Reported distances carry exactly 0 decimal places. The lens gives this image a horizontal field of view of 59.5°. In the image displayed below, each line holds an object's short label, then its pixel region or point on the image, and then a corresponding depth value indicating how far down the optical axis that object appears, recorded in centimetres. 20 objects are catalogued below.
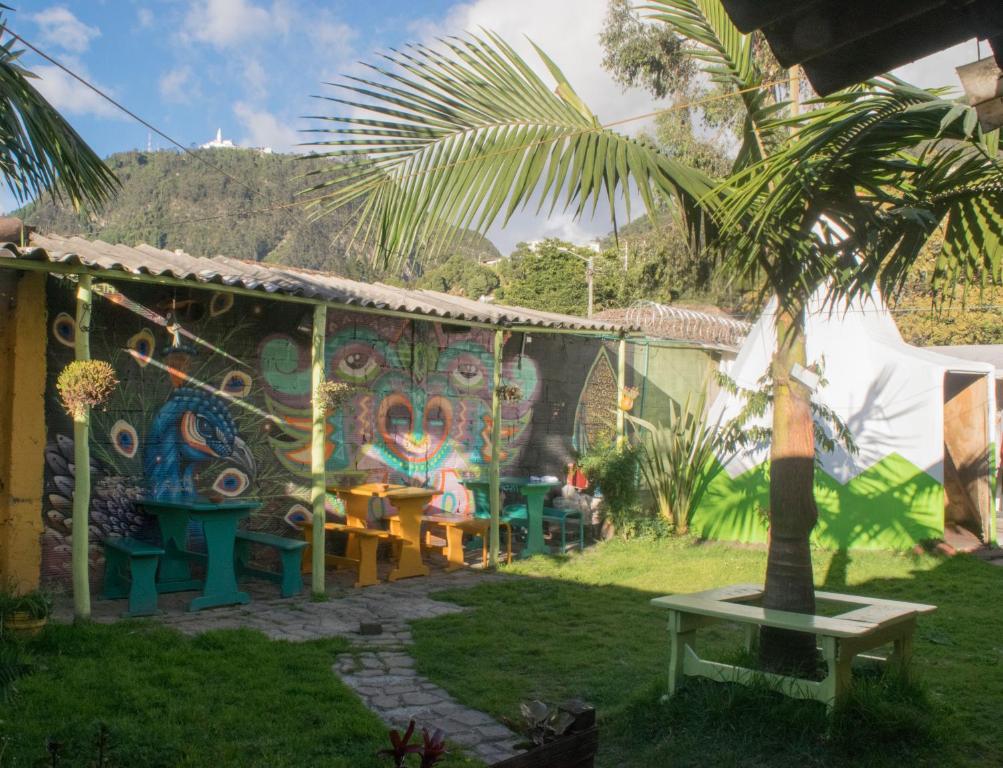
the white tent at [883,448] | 946
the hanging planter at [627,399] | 1091
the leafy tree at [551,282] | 3216
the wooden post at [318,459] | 769
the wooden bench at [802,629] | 407
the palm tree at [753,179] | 335
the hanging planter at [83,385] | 599
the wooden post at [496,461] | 925
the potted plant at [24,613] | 550
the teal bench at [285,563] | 754
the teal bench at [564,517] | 995
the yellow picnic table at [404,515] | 859
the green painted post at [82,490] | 623
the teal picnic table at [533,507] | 981
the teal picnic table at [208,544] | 705
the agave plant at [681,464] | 1070
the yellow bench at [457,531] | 916
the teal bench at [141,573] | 668
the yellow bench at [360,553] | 825
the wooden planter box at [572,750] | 250
